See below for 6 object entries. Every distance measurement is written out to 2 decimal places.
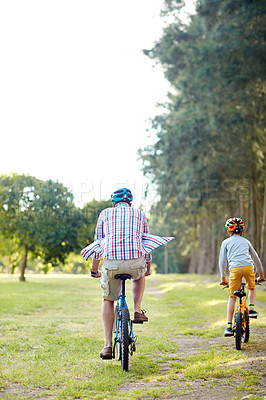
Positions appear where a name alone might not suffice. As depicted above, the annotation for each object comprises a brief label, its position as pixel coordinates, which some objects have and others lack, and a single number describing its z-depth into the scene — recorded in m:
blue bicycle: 5.99
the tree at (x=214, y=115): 19.47
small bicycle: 7.34
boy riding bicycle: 7.64
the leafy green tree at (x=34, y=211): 33.00
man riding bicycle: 6.12
